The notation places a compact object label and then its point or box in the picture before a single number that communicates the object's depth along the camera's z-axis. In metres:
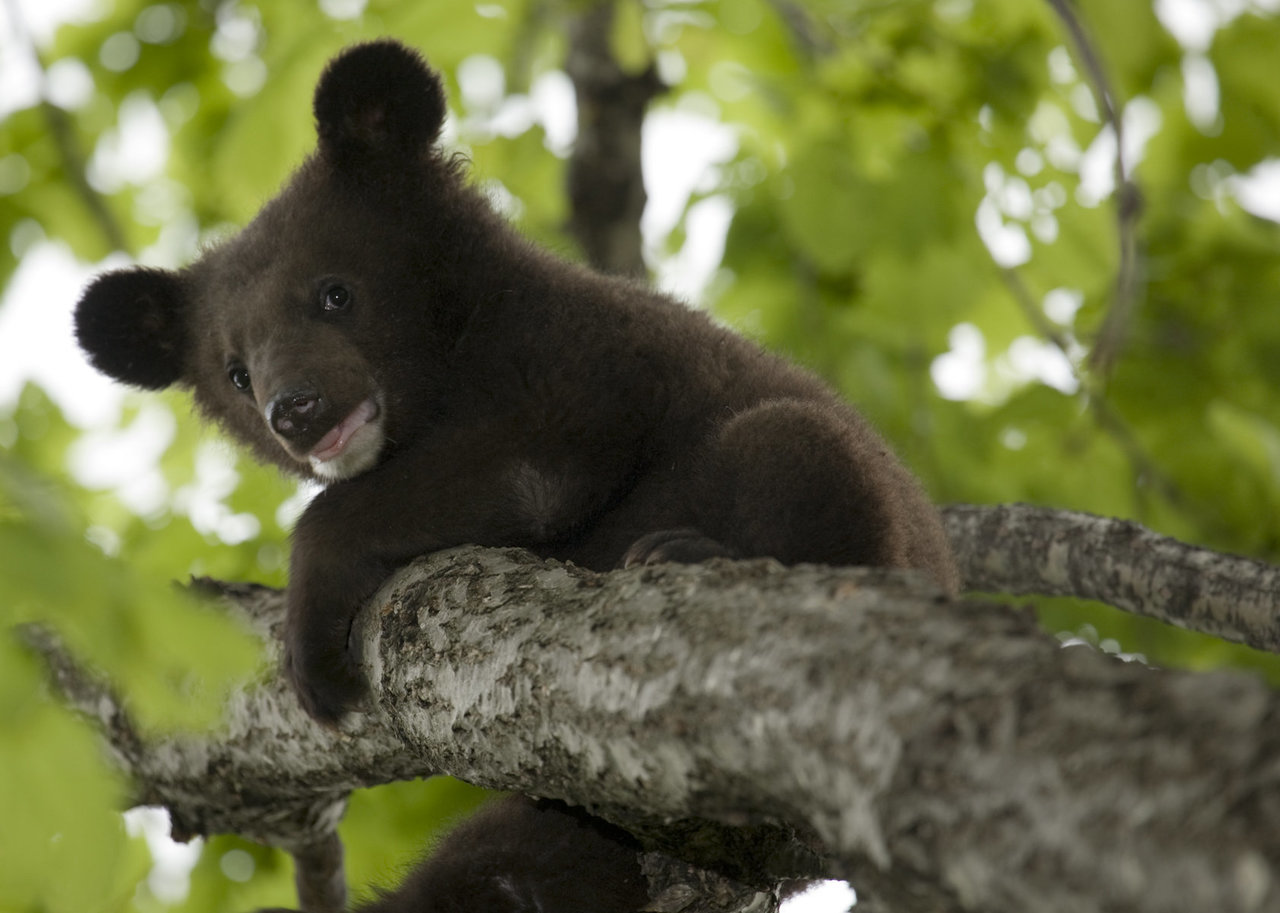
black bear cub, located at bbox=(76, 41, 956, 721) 6.39
